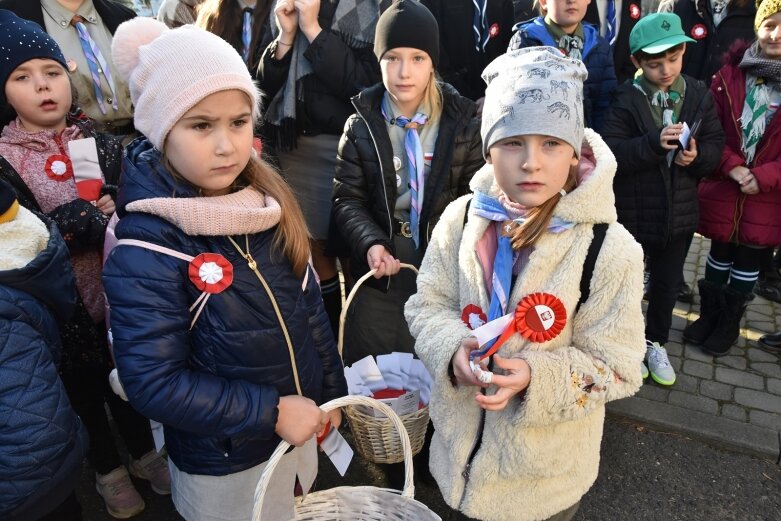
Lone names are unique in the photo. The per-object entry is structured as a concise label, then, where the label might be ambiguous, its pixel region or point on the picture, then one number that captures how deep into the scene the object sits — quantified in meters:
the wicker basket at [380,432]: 2.37
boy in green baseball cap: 3.00
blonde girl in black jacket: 2.55
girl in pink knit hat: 1.54
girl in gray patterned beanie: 1.52
